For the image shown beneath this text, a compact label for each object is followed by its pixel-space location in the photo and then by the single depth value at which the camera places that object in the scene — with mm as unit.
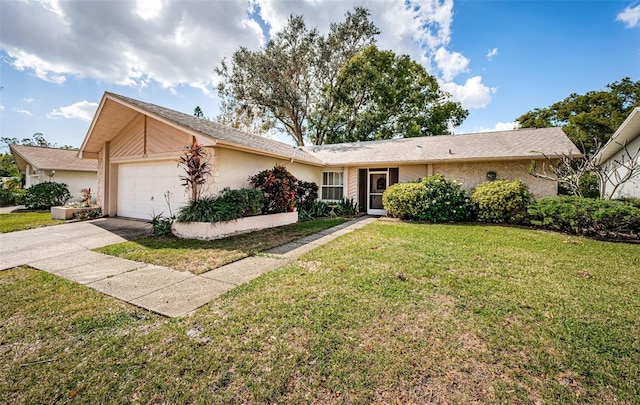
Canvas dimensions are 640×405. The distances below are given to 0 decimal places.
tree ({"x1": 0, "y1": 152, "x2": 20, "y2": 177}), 34781
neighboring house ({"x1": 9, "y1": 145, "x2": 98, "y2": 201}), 16688
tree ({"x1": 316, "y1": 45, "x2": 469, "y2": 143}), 22422
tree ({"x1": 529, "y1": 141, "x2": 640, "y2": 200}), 8907
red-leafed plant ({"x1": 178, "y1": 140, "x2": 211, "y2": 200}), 8016
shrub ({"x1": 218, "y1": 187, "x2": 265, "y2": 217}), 8211
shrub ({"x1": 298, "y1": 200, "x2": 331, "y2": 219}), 12435
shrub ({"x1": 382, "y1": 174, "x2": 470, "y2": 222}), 10141
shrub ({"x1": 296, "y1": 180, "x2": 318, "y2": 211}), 12414
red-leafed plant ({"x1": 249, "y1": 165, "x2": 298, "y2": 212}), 9492
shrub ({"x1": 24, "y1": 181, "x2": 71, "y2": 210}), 14875
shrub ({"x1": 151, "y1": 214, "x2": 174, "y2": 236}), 7750
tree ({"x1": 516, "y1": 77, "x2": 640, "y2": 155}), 20297
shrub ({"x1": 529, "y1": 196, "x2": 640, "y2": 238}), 6975
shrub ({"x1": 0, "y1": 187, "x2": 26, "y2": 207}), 16922
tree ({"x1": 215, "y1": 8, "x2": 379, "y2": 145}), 22391
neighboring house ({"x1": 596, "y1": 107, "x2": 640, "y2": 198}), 9255
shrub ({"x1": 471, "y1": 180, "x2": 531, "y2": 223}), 9367
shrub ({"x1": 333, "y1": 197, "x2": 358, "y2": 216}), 12956
